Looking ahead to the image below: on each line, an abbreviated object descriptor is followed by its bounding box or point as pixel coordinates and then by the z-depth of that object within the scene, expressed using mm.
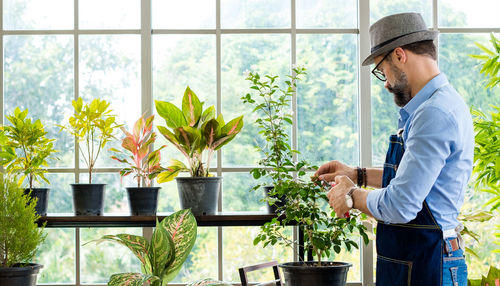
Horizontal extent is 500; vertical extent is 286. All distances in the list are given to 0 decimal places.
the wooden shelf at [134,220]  3609
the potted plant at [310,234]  3234
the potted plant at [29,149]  3639
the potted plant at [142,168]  3709
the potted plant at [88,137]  3719
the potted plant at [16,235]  3400
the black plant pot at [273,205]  3672
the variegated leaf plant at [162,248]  2459
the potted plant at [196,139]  3604
